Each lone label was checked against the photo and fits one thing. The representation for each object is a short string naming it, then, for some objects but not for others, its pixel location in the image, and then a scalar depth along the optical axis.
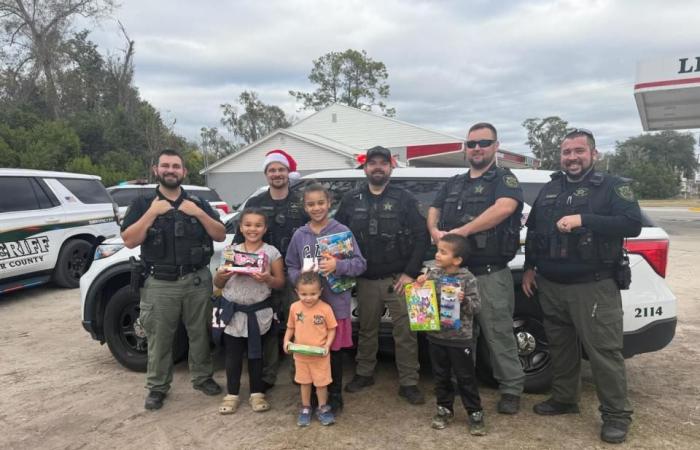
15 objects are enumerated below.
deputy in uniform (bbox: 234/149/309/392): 3.34
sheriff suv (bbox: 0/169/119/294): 6.22
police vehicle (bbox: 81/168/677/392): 3.11
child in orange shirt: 2.97
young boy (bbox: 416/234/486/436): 2.79
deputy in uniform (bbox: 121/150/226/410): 3.22
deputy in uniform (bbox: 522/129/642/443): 2.73
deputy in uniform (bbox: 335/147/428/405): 3.24
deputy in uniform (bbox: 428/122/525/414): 3.01
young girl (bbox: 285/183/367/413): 3.06
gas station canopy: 12.88
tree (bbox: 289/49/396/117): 42.28
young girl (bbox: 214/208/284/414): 3.14
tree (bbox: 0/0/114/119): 23.91
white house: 19.61
